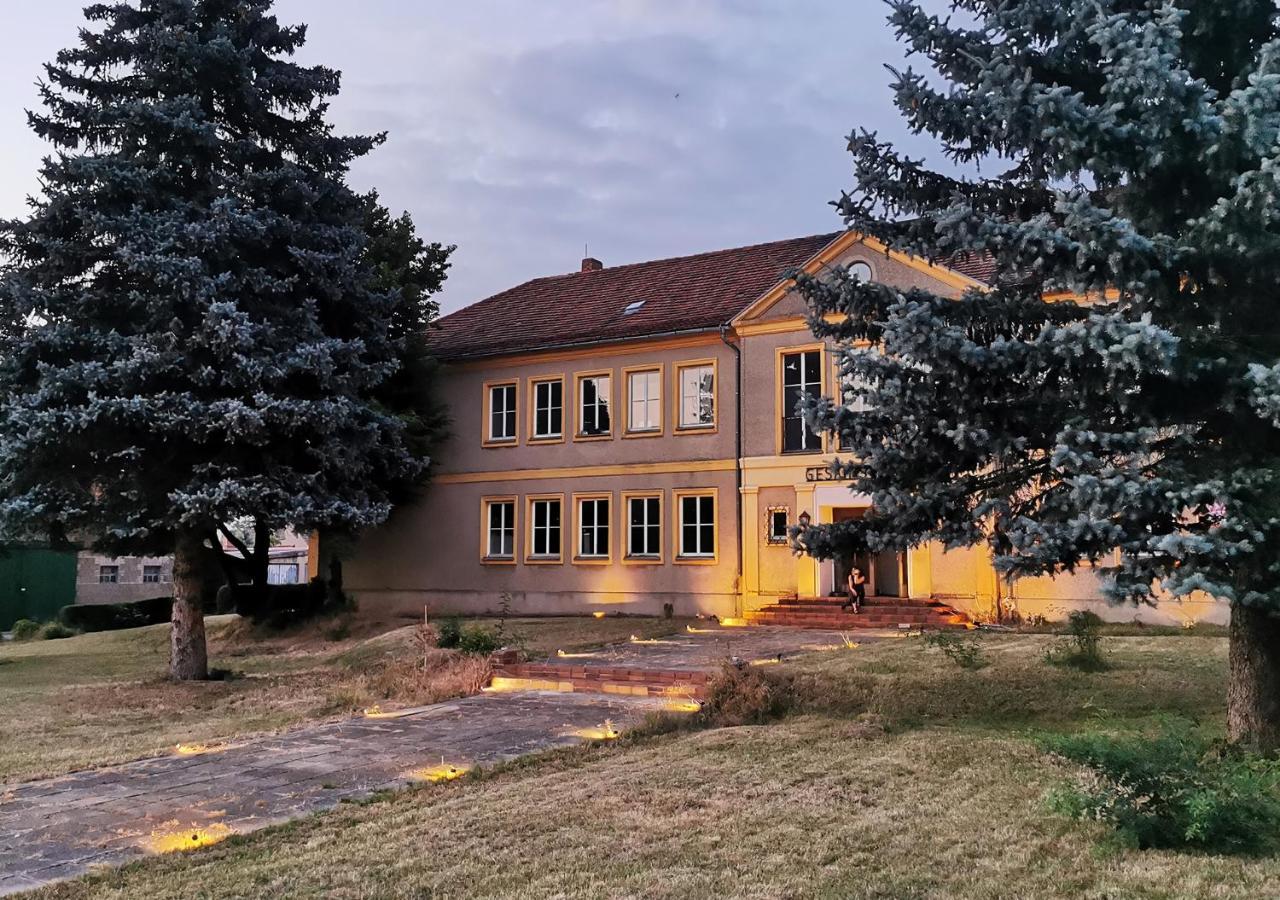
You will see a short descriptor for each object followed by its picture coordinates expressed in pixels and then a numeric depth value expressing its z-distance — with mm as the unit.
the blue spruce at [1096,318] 6363
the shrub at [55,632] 29469
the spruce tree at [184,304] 14125
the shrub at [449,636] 14586
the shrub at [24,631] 30109
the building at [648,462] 21609
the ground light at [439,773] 7746
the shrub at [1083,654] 11688
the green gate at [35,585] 36000
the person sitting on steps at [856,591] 20281
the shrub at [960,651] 12094
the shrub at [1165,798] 5219
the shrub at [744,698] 9773
